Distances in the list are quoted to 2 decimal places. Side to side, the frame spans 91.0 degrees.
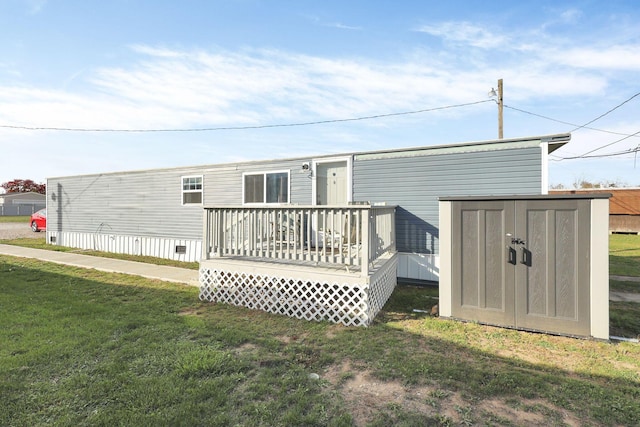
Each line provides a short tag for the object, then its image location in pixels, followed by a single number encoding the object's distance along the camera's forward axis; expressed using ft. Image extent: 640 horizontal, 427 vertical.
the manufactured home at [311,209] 16.74
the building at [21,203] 136.36
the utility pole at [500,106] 43.88
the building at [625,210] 62.13
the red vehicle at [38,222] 62.75
